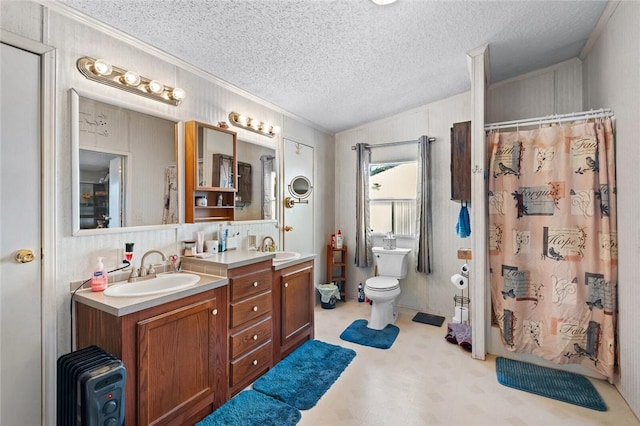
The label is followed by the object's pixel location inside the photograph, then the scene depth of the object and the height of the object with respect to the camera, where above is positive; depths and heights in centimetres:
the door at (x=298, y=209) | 338 +5
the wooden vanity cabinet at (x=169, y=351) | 144 -76
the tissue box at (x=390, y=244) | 363 -39
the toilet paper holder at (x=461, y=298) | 301 -91
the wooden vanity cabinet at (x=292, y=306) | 245 -83
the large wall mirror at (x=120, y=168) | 166 +29
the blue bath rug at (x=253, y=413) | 174 -124
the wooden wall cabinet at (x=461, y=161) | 273 +48
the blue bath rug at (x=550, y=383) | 195 -125
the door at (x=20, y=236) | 139 -11
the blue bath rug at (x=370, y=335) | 277 -123
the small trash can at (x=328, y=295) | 378 -106
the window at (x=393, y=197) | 376 +20
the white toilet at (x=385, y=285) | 306 -77
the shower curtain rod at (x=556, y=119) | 220 +75
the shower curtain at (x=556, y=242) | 213 -24
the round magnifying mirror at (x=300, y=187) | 347 +32
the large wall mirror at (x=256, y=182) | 273 +31
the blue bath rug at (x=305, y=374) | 200 -123
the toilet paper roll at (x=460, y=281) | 300 -71
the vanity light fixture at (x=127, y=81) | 168 +83
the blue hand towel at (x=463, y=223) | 287 -11
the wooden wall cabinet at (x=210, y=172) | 220 +34
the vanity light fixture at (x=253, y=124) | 263 +85
